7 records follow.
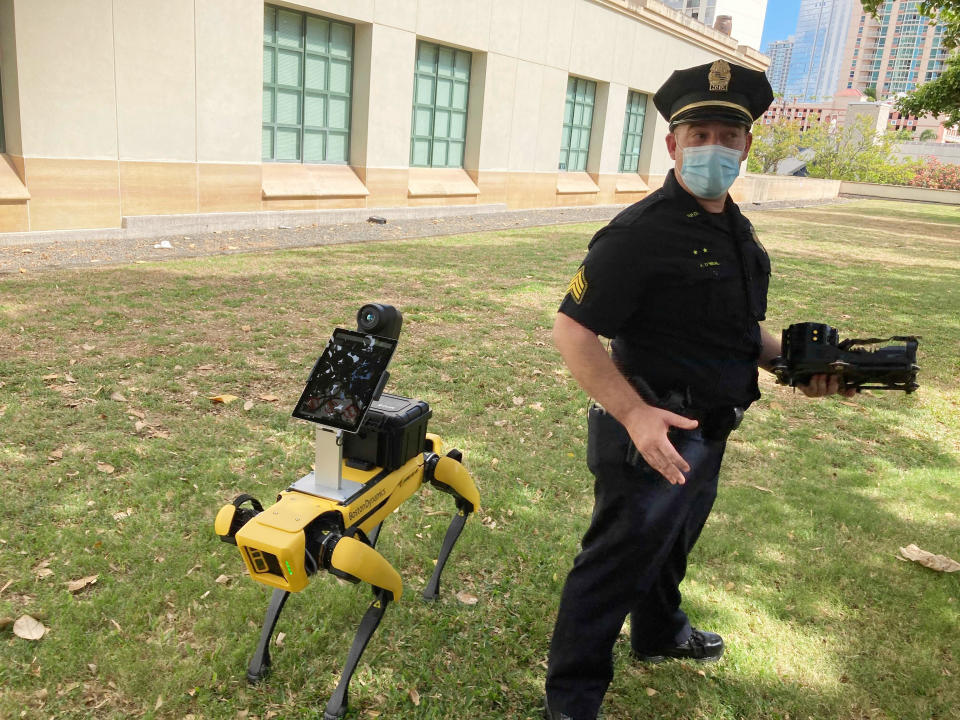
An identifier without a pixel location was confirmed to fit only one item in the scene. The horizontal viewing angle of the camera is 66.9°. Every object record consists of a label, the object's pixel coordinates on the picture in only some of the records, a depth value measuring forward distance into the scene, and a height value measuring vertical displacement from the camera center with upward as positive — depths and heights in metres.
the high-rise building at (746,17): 92.81 +22.54
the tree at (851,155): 56.88 +3.60
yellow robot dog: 2.25 -1.11
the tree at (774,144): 55.34 +3.86
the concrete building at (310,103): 11.07 +1.04
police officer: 2.18 -0.48
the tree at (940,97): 15.88 +2.42
